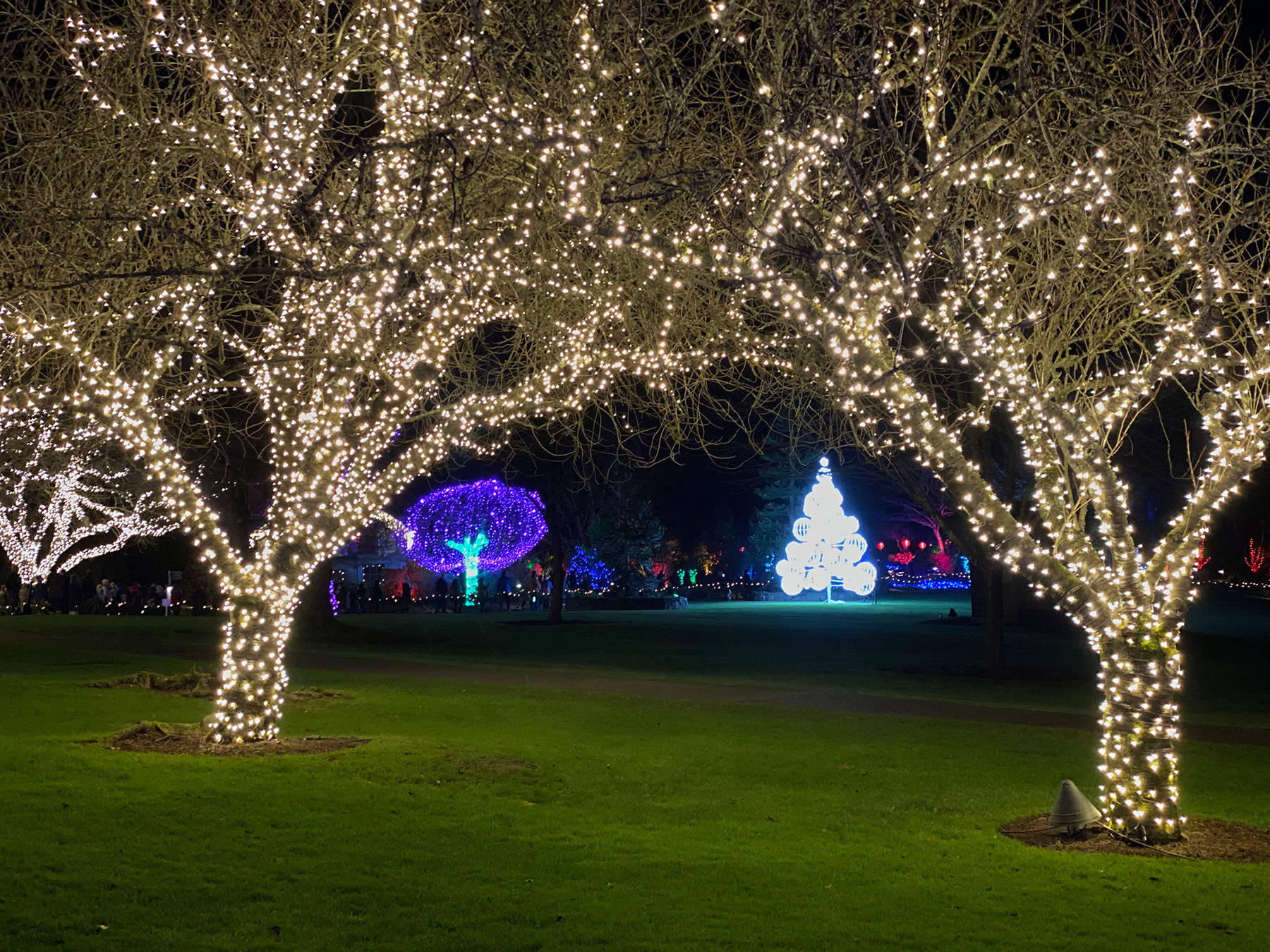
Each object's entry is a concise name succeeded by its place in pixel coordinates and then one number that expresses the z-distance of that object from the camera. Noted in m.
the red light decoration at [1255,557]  68.19
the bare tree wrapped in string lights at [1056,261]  8.17
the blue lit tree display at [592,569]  67.50
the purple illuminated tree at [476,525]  45.81
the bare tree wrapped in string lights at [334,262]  9.85
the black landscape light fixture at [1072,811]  8.77
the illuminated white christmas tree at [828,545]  61.03
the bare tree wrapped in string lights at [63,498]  23.72
